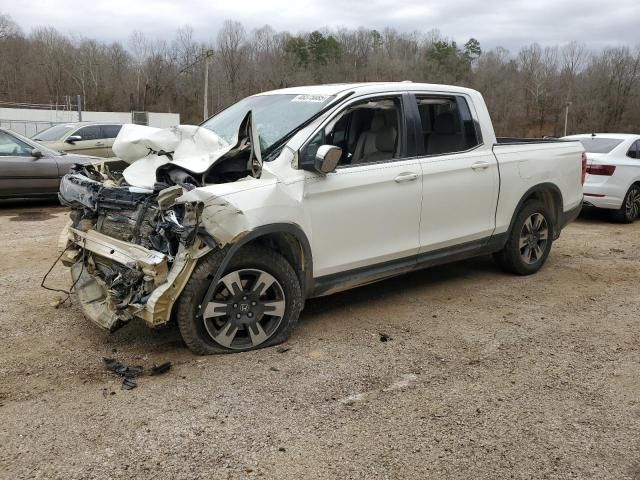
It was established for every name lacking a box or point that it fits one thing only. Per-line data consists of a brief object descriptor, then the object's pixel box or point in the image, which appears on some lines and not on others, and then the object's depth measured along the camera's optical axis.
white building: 38.25
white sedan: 9.79
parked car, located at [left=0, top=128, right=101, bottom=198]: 9.81
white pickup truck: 3.78
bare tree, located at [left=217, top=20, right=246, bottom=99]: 74.25
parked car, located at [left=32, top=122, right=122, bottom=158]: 14.46
